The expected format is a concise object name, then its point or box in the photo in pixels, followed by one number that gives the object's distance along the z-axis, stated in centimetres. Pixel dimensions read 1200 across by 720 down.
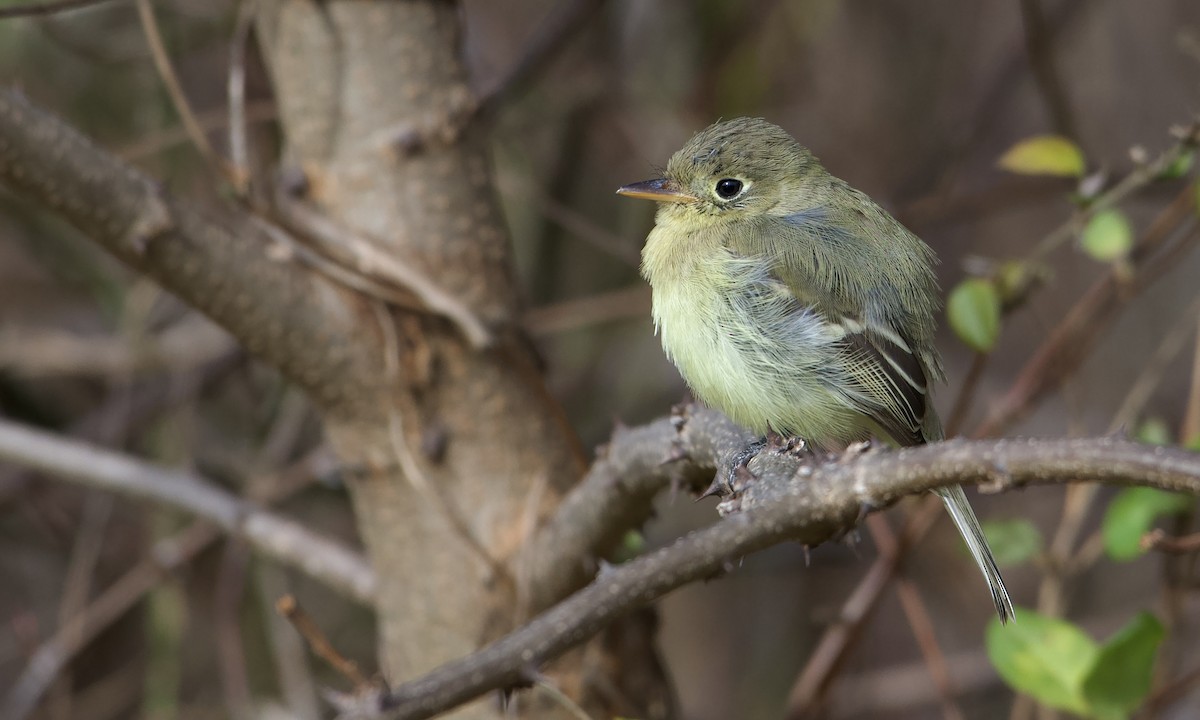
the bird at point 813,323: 492
